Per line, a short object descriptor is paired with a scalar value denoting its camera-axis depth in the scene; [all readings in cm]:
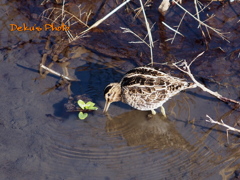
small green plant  595
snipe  571
